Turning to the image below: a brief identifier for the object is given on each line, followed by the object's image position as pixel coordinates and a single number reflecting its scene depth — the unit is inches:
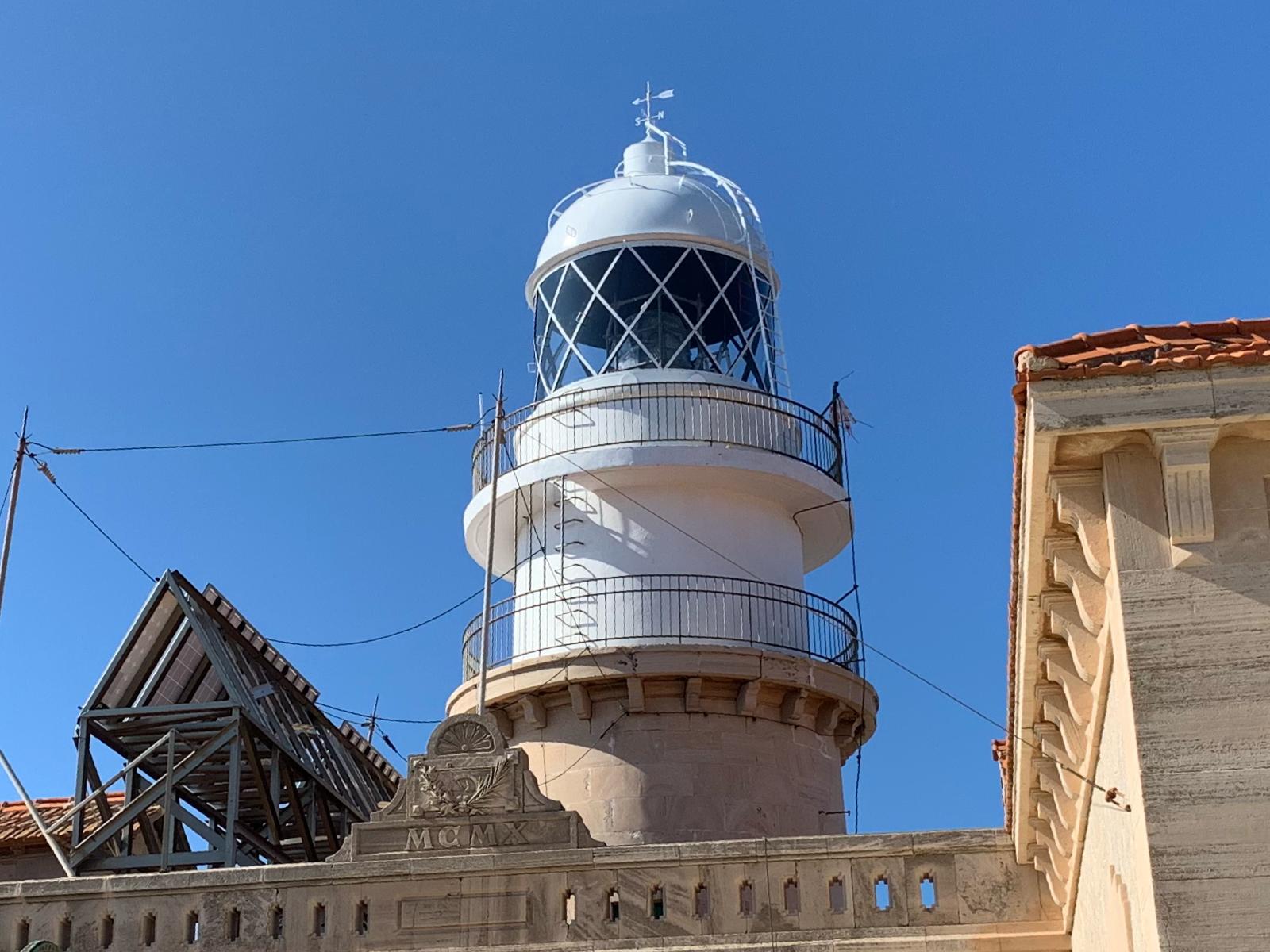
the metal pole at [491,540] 729.0
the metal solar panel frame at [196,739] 750.5
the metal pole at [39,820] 691.2
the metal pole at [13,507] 761.0
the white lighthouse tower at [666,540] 760.3
